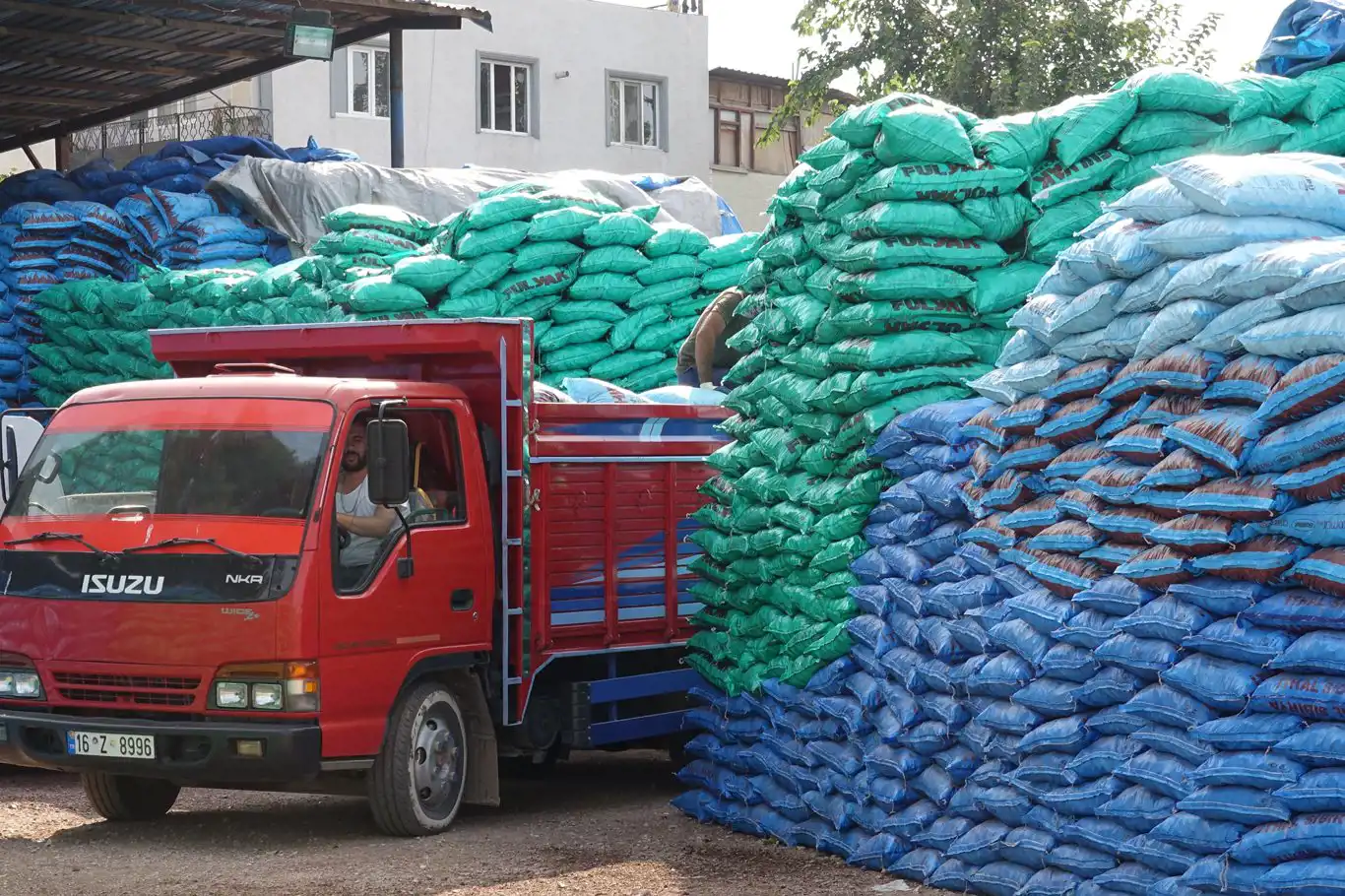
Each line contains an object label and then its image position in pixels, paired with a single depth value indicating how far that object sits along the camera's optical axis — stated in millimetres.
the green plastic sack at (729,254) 12969
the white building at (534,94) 29906
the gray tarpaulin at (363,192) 15984
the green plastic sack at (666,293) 12695
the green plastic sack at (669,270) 12750
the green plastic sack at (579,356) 12539
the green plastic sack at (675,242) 12810
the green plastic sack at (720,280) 12922
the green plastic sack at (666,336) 12695
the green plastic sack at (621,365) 12609
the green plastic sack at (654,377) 12695
